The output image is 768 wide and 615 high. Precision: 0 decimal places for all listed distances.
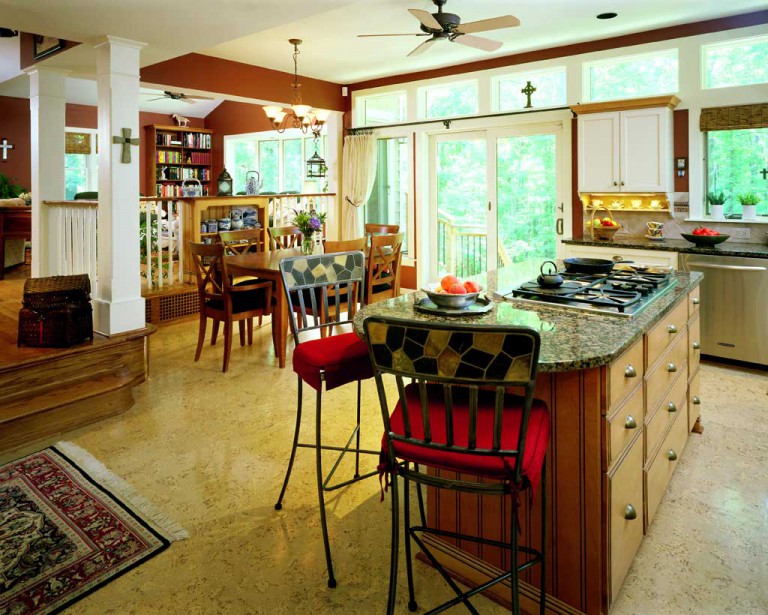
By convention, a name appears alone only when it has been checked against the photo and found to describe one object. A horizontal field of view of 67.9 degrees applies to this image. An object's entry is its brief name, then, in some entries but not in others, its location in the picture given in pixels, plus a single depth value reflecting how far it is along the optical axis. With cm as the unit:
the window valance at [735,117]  485
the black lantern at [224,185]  681
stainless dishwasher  428
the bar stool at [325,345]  208
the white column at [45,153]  503
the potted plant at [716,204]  504
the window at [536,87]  617
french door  636
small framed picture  442
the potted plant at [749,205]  483
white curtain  780
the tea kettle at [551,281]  241
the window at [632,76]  543
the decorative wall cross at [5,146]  912
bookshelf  1119
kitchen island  164
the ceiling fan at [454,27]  392
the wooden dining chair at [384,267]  483
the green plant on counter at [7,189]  820
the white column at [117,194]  386
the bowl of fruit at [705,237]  458
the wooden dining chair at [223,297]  447
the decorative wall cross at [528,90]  617
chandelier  614
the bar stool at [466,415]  132
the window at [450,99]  691
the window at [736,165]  495
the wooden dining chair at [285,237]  619
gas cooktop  212
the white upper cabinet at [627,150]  515
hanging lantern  732
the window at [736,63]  491
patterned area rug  198
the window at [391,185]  767
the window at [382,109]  761
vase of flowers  520
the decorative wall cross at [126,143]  388
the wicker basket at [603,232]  530
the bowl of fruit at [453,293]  209
